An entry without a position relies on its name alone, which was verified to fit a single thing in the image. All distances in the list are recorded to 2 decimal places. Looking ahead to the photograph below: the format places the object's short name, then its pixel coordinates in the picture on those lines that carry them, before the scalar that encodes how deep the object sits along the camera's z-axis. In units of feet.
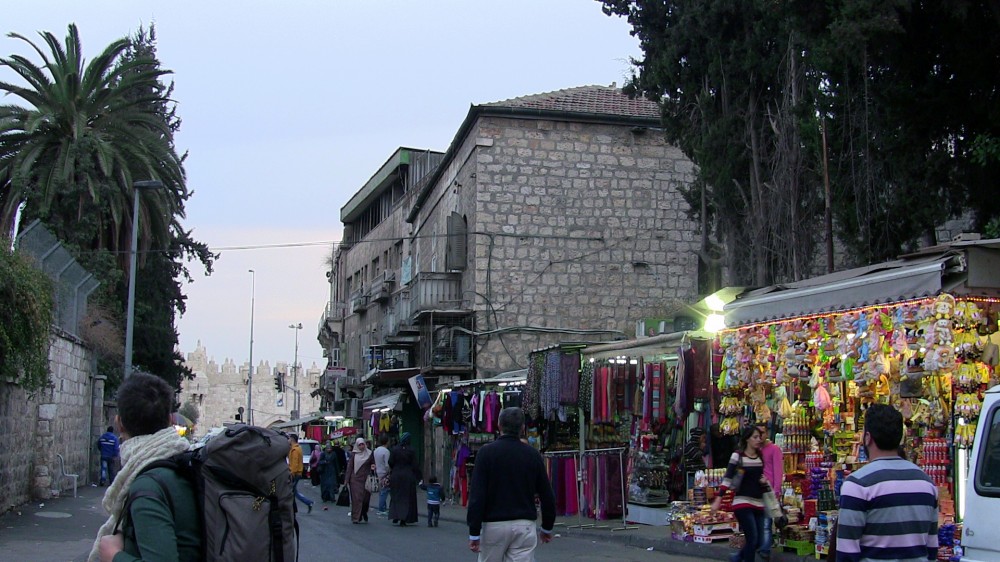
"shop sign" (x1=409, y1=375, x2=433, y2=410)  93.91
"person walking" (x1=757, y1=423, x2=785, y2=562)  40.11
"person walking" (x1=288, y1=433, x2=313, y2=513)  80.25
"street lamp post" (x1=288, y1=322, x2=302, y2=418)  289.12
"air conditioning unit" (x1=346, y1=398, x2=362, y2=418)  154.92
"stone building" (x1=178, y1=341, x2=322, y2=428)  280.92
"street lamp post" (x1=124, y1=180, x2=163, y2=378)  95.50
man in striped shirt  16.19
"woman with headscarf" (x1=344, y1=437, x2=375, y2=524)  69.21
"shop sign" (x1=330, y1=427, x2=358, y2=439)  138.82
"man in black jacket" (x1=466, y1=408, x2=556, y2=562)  24.61
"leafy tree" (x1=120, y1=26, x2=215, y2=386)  129.29
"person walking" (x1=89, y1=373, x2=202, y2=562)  11.35
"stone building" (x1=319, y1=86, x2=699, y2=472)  95.71
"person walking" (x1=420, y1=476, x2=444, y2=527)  65.87
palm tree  95.81
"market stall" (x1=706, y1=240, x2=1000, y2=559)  34.09
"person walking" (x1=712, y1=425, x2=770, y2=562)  35.83
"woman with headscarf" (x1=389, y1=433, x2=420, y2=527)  65.87
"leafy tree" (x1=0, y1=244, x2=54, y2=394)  53.16
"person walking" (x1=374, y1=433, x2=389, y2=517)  73.61
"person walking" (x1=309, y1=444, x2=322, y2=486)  123.90
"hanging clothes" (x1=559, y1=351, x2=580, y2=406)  60.70
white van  20.92
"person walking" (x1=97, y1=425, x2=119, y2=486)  88.74
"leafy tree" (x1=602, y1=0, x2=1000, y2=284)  45.34
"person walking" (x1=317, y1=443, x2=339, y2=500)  94.43
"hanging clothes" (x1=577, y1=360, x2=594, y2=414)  59.47
